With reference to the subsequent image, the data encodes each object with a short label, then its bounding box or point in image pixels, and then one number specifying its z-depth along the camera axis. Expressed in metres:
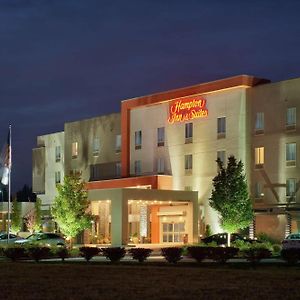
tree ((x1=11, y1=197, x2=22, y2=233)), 88.56
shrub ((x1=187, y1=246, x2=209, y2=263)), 37.19
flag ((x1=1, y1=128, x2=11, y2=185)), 54.62
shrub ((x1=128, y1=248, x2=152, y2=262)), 38.56
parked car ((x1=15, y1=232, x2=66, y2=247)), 56.77
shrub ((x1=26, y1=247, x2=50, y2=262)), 40.94
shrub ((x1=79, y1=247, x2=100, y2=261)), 40.53
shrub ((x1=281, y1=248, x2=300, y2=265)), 35.12
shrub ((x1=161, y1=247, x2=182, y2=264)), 37.22
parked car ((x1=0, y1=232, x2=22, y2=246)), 59.88
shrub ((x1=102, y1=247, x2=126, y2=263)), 38.81
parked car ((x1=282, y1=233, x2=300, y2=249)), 48.32
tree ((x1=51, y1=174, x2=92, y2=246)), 62.28
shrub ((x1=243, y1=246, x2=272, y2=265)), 36.12
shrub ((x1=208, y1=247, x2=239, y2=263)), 36.66
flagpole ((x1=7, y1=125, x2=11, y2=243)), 54.41
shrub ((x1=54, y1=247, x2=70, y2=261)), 41.39
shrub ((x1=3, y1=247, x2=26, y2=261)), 42.38
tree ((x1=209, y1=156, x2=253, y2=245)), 58.12
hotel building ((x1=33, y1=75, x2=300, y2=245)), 62.16
